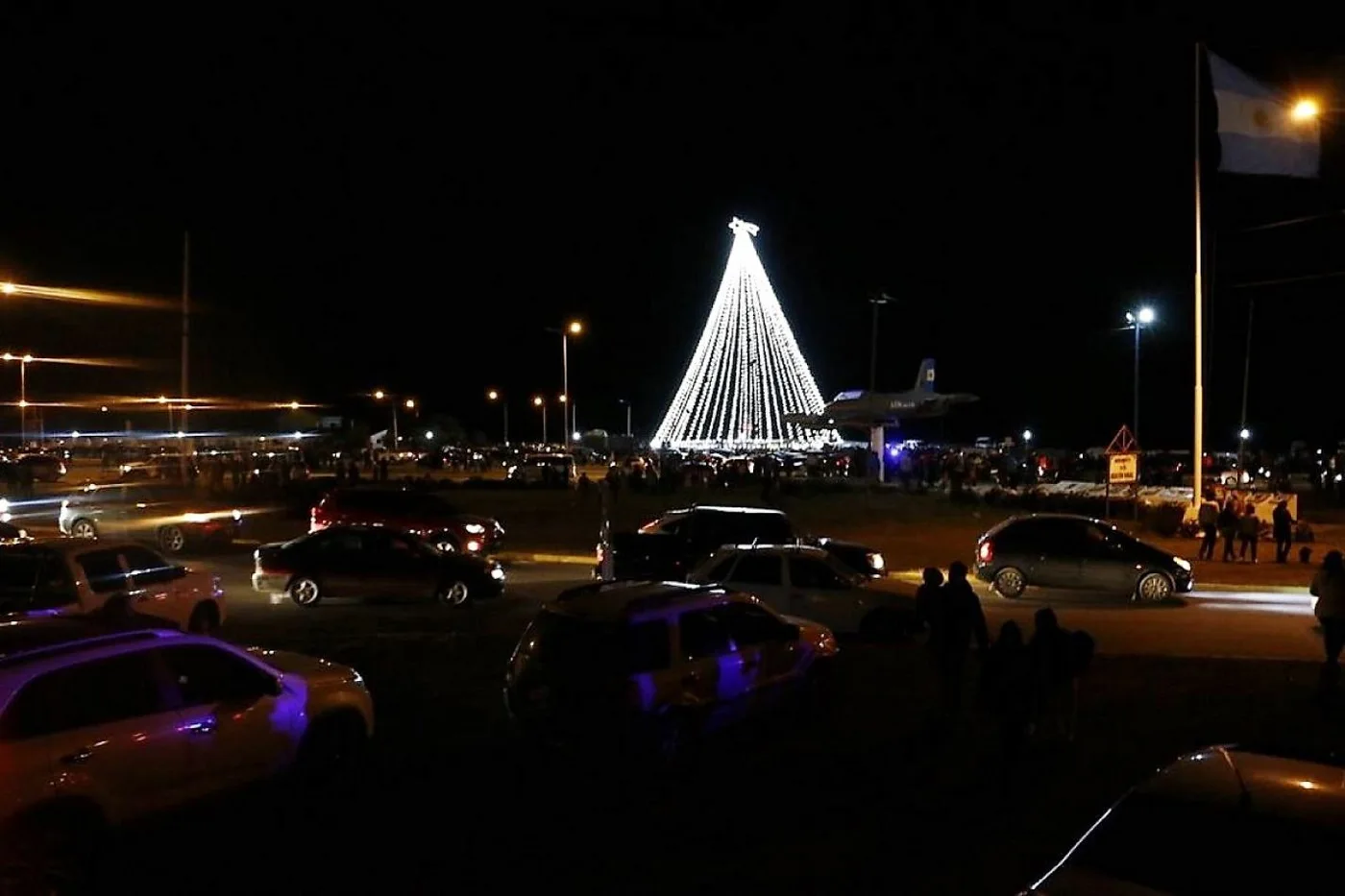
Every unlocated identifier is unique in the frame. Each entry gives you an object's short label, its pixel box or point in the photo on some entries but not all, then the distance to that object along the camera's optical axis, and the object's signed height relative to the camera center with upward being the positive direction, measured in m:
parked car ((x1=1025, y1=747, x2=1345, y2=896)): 3.95 -1.28
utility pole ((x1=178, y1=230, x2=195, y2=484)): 43.56 +4.77
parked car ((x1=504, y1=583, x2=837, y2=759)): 9.48 -1.78
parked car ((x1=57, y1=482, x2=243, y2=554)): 30.61 -2.05
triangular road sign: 28.10 -0.03
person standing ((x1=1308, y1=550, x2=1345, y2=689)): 13.05 -1.68
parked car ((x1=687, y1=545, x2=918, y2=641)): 16.52 -1.96
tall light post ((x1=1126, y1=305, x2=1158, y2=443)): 47.38 +4.86
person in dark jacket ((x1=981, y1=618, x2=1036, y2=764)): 9.29 -1.82
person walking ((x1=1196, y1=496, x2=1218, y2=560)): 29.25 -1.94
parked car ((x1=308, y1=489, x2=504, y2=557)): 28.05 -1.75
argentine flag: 24.47 +5.90
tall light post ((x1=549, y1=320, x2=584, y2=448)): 44.71 +3.85
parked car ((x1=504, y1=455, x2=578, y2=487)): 53.81 -1.48
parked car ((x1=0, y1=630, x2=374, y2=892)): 6.88 -1.82
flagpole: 29.38 +0.98
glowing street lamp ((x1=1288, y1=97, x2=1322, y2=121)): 22.33 +5.94
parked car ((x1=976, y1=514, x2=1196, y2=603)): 22.38 -2.10
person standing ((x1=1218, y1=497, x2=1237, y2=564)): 28.81 -1.82
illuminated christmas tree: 104.88 +5.90
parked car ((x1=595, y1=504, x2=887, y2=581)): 21.16 -1.77
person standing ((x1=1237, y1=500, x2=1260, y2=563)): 28.91 -1.93
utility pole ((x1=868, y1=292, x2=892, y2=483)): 63.00 +0.66
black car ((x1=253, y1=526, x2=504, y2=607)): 21.42 -2.26
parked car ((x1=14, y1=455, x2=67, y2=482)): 58.25 -1.54
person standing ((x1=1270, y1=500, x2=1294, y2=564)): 28.66 -1.93
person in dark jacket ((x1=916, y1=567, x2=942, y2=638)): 11.62 -1.42
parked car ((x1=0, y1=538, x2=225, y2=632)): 14.64 -1.76
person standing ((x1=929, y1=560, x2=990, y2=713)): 11.33 -1.72
